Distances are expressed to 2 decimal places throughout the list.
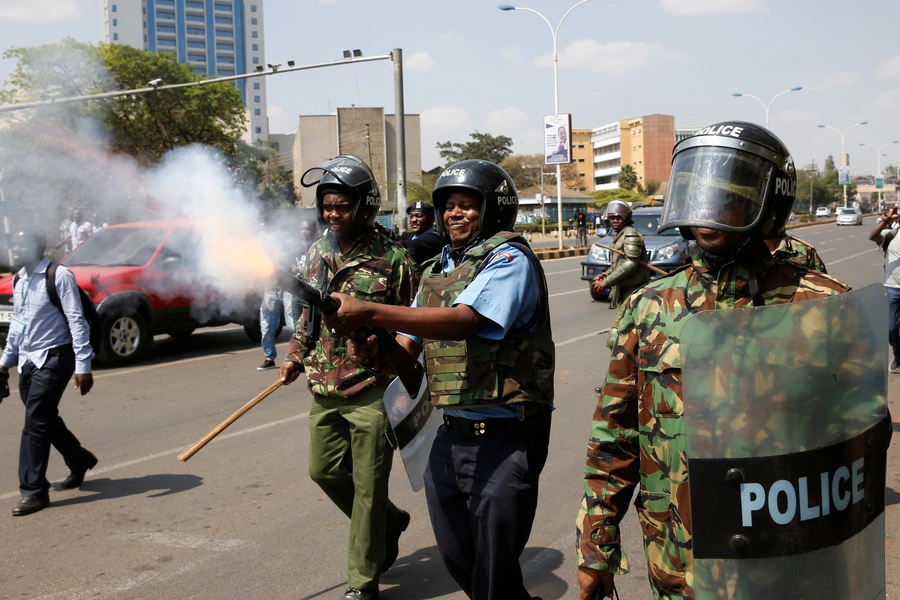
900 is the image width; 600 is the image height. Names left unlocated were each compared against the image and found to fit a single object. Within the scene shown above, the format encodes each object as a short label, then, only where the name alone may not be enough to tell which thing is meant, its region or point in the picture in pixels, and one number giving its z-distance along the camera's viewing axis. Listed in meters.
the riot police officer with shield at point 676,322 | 1.98
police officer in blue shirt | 2.71
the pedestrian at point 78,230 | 17.23
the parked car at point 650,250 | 14.45
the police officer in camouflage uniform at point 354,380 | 3.68
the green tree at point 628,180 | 95.69
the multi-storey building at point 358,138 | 78.69
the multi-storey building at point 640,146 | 112.25
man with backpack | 5.16
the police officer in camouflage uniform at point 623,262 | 6.84
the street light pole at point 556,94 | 32.01
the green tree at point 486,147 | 77.50
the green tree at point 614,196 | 69.53
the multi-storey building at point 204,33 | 155.75
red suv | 10.03
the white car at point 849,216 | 55.69
